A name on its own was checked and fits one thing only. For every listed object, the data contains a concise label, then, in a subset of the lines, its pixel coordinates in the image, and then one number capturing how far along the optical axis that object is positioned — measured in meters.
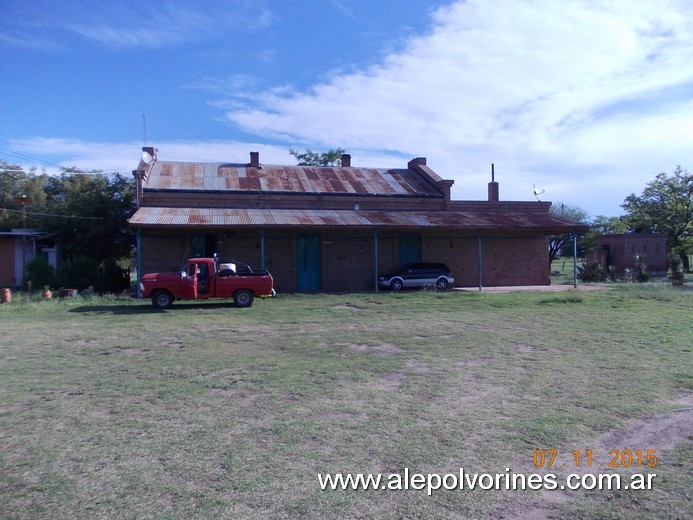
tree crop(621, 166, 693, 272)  40.75
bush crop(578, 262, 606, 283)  32.34
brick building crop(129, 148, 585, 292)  23.44
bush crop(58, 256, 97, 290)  25.22
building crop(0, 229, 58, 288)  28.80
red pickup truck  18.30
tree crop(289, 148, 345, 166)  48.72
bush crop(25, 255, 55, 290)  25.48
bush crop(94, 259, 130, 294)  25.64
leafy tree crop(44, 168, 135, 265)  28.61
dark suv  24.56
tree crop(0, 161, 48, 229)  36.03
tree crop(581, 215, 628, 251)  46.06
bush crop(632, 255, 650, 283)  31.84
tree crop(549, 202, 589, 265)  61.87
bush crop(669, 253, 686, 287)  27.67
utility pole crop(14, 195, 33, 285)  27.62
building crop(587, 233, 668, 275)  36.59
